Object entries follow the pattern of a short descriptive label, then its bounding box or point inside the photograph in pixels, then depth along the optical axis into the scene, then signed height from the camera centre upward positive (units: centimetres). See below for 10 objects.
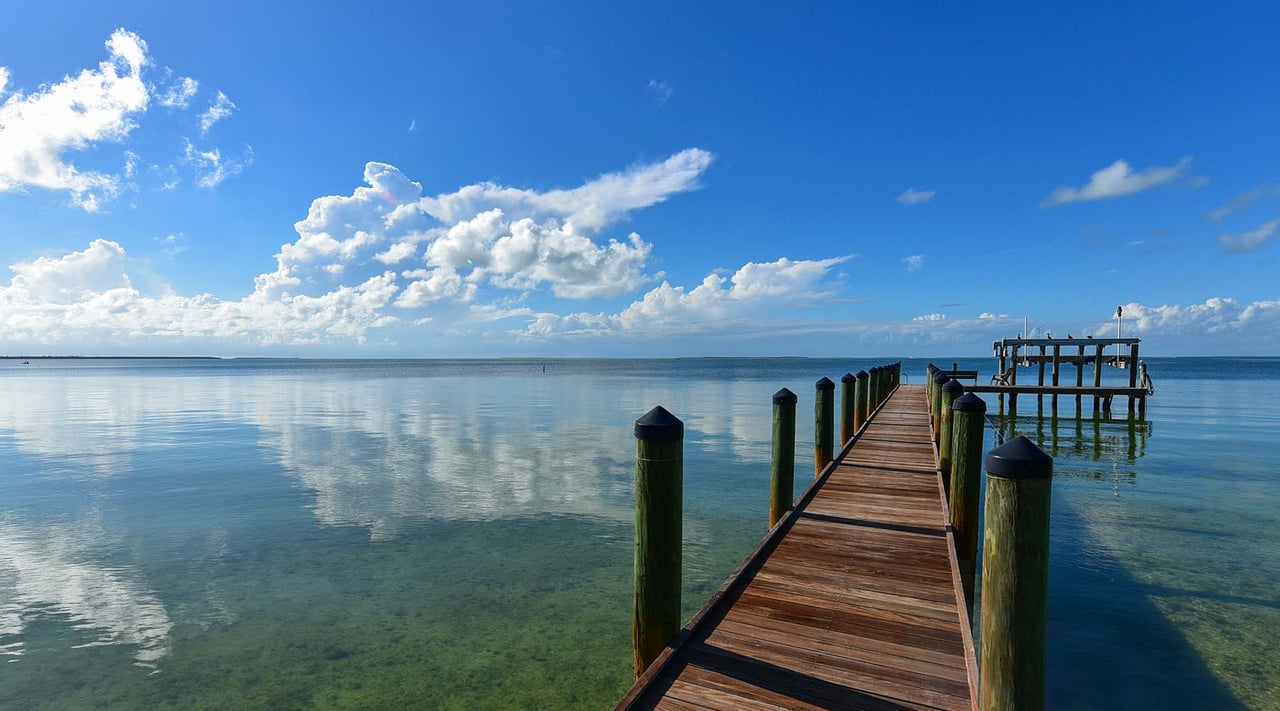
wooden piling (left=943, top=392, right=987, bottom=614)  728 -157
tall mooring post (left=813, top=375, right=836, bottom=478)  1117 -132
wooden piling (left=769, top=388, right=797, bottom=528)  798 -142
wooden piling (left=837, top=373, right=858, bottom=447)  1397 -137
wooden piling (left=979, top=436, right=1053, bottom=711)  303 -115
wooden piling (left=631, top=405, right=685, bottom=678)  445 -140
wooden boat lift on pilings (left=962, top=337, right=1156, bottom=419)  2664 -119
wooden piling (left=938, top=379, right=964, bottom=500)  1002 -140
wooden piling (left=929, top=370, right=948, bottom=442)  1412 -145
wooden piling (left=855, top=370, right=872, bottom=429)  1691 -132
